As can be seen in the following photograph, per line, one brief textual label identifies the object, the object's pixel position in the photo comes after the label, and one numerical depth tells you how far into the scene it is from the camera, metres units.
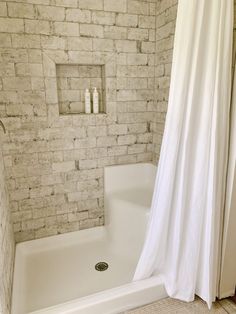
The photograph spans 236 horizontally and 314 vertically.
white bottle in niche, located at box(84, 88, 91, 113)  2.21
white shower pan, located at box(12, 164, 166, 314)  1.52
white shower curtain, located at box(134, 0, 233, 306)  1.25
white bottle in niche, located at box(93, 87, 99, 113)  2.24
